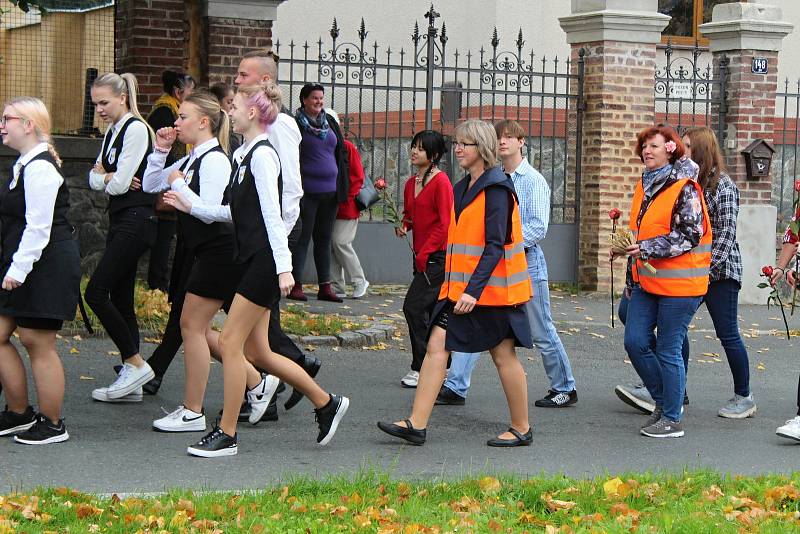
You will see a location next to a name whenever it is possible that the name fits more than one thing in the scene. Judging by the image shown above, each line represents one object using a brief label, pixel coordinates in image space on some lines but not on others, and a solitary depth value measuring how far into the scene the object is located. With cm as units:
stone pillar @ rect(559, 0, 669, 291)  2922
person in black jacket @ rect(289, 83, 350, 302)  2453
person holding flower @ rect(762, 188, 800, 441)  1582
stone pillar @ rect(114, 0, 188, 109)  2730
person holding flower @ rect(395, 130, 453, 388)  1687
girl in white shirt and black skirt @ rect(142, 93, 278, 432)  1427
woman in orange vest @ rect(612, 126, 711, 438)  1508
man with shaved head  1439
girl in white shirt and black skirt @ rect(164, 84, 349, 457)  1327
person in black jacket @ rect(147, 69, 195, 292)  2112
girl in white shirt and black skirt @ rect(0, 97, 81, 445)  1345
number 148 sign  3097
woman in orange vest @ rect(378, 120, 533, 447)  1417
